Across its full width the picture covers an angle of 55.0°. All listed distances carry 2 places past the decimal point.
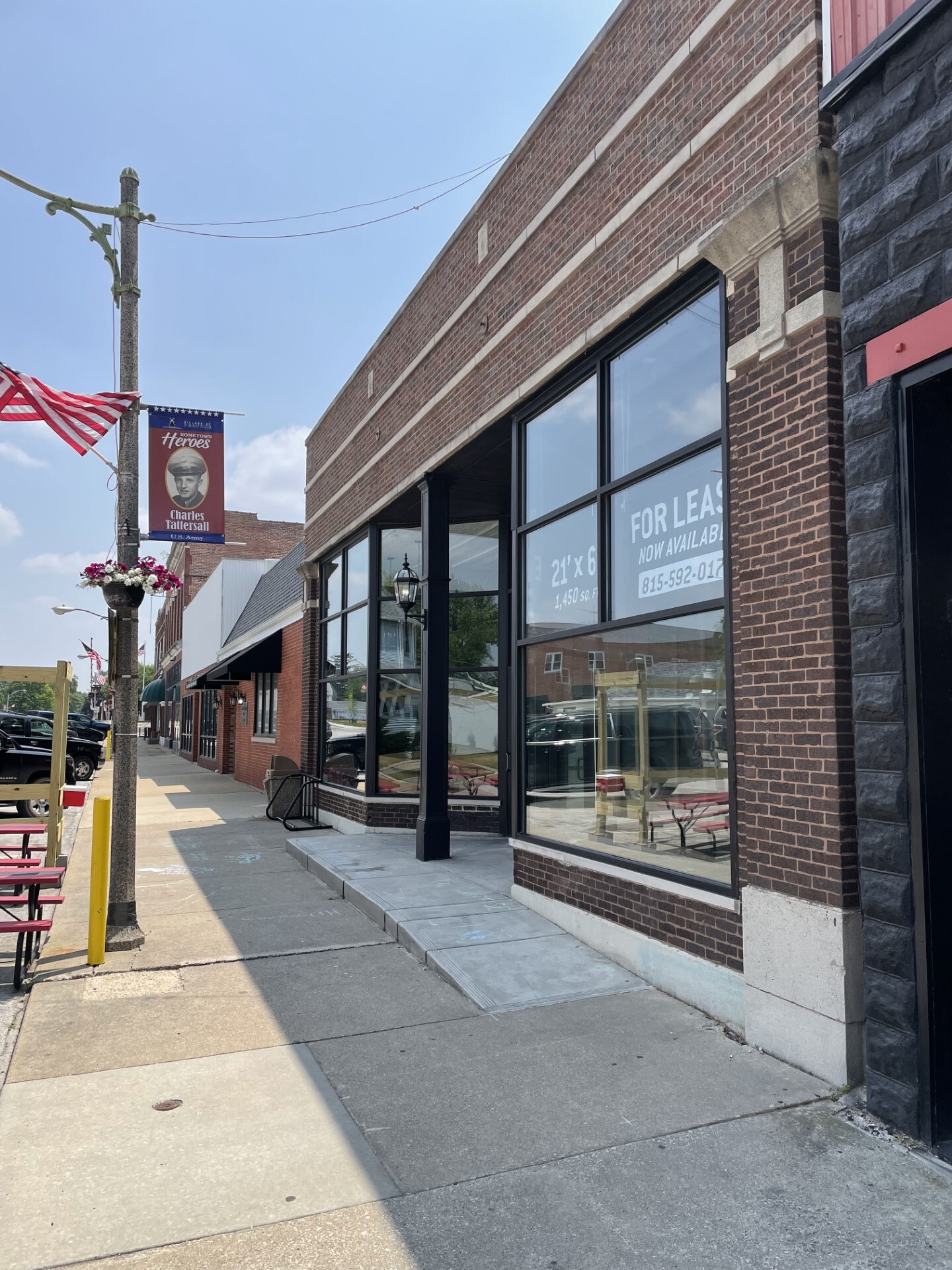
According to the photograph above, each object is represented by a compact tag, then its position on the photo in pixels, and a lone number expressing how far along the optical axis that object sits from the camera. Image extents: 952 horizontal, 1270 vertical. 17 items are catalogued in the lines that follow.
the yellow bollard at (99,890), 6.72
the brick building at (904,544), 3.90
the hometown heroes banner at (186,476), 8.36
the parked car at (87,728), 28.16
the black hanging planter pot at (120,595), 7.45
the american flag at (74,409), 7.93
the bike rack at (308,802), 14.90
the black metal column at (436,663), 10.42
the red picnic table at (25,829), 7.48
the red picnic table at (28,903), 6.20
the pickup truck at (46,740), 19.66
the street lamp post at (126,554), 7.34
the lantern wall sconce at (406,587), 10.98
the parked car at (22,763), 16.88
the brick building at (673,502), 4.71
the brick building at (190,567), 38.94
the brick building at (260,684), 18.81
